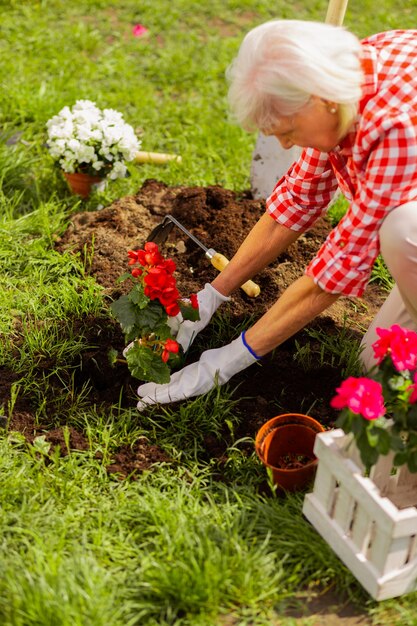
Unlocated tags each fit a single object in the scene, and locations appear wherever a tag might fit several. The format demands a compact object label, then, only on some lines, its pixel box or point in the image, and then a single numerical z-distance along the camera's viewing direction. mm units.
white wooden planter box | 2311
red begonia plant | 2785
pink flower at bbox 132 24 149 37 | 5703
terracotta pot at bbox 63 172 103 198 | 4074
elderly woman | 2418
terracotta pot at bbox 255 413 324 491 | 2713
